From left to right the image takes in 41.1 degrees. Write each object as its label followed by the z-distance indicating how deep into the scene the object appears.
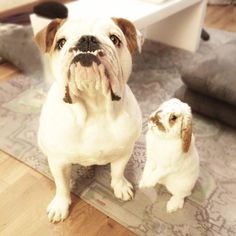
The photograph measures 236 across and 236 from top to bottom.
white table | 1.84
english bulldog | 0.84
